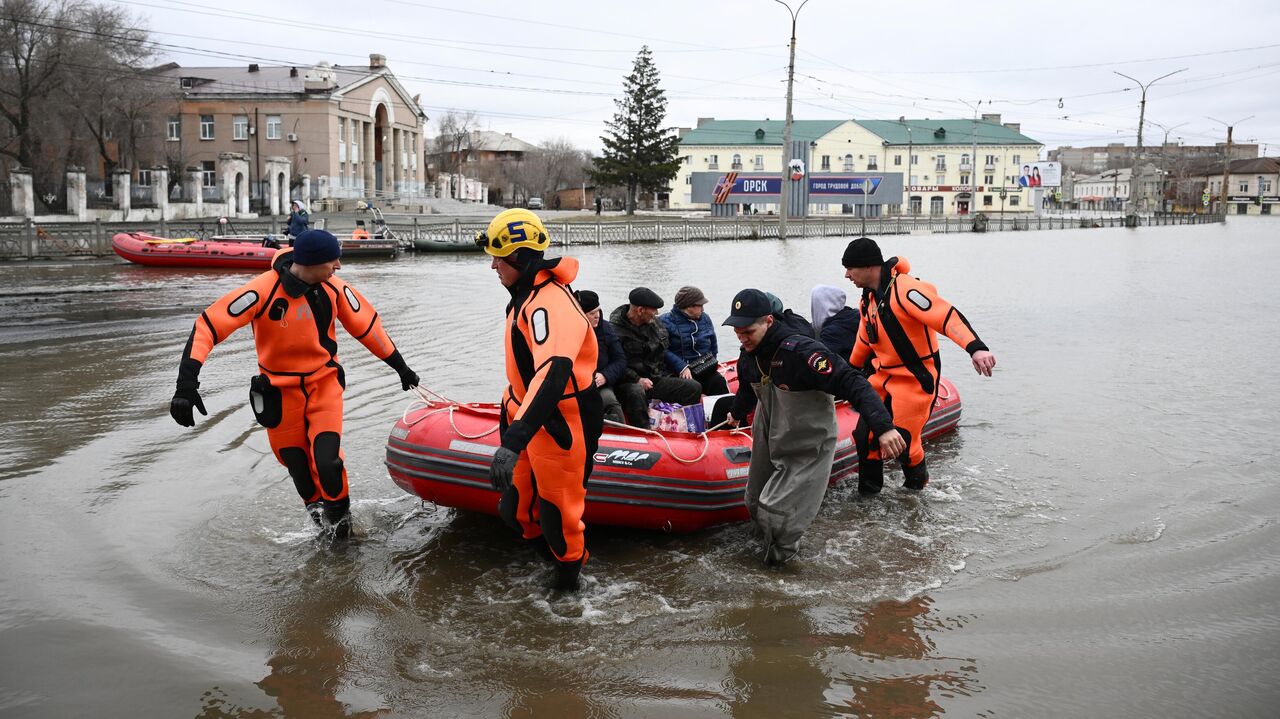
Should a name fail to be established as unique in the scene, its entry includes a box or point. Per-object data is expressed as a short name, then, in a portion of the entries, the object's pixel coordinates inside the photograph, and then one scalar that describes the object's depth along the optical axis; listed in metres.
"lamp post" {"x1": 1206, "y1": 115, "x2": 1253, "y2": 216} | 85.25
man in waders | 5.32
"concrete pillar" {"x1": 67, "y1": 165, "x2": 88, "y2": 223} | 35.41
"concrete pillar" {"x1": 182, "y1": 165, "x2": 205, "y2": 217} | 40.31
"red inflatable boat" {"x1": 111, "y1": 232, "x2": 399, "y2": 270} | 26.53
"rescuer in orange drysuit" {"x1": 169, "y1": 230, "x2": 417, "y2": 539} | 5.56
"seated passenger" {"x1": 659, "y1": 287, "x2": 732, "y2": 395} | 8.20
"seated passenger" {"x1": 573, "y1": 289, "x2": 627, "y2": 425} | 7.04
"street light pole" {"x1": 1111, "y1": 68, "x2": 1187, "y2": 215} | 69.79
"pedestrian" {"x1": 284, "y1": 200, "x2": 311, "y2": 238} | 22.13
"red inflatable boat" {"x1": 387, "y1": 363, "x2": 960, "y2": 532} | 6.20
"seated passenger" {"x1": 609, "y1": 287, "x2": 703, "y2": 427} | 7.36
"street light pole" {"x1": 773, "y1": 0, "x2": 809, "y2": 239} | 44.45
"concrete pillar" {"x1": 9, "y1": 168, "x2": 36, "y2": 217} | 33.69
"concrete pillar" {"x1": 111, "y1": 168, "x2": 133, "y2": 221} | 36.84
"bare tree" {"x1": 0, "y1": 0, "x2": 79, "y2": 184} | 38.69
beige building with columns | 57.06
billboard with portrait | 77.50
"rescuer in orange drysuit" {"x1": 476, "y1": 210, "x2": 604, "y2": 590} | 4.60
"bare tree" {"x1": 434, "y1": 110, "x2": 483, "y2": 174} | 99.58
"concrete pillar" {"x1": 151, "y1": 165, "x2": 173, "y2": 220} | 38.59
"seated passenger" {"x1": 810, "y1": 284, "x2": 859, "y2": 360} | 7.62
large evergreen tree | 68.00
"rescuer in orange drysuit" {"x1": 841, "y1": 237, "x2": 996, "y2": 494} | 6.60
